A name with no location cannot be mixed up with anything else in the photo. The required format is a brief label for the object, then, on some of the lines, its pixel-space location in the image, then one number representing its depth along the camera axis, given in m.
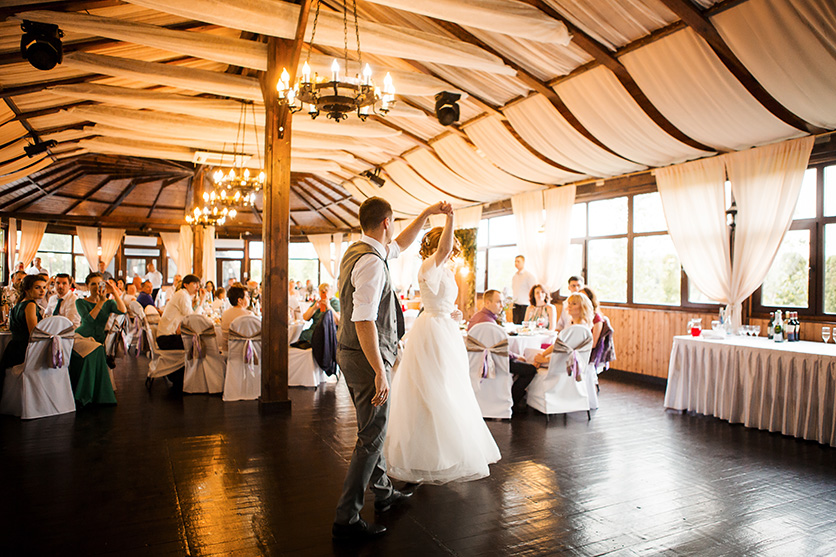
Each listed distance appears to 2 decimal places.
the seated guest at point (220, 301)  8.61
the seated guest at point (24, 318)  5.29
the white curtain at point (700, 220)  7.00
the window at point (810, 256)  6.25
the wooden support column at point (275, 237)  5.99
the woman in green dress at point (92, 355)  5.82
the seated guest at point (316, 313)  7.01
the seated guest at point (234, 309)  6.50
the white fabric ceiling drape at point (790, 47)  4.52
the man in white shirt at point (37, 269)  13.46
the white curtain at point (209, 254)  18.22
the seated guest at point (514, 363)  5.74
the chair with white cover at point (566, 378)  5.58
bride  3.43
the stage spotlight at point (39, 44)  4.99
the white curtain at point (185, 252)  18.19
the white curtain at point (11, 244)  14.77
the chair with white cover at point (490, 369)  5.58
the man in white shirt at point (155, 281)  15.27
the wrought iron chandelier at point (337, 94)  3.92
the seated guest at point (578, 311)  5.75
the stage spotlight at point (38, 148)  9.27
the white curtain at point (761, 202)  6.16
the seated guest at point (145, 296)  9.19
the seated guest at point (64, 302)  6.64
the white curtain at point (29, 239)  15.27
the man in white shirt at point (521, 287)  10.02
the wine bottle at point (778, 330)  5.66
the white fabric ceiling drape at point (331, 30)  4.80
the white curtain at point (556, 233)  9.73
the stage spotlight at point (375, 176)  12.64
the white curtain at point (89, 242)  16.78
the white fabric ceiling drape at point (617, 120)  6.50
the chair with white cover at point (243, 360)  6.32
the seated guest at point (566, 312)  6.57
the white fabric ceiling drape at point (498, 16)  4.86
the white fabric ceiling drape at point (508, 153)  8.60
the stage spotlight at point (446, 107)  7.37
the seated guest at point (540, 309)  7.35
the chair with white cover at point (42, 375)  5.29
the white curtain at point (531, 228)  10.45
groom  2.71
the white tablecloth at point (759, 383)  4.84
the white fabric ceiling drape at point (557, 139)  7.53
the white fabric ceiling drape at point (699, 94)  5.50
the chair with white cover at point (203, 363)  6.57
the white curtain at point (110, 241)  17.20
